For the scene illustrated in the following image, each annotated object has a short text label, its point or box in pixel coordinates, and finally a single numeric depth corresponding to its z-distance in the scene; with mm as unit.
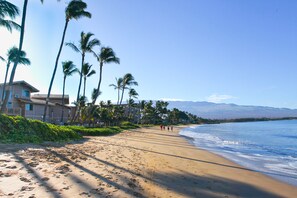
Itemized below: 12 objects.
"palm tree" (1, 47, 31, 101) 37188
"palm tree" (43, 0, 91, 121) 28219
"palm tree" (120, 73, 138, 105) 68750
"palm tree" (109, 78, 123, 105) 69188
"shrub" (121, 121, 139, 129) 54781
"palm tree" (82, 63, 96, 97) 42600
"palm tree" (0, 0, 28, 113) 19206
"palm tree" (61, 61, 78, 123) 42531
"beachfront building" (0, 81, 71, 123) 39312
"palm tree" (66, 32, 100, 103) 35219
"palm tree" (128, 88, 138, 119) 89312
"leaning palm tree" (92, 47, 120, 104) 39625
